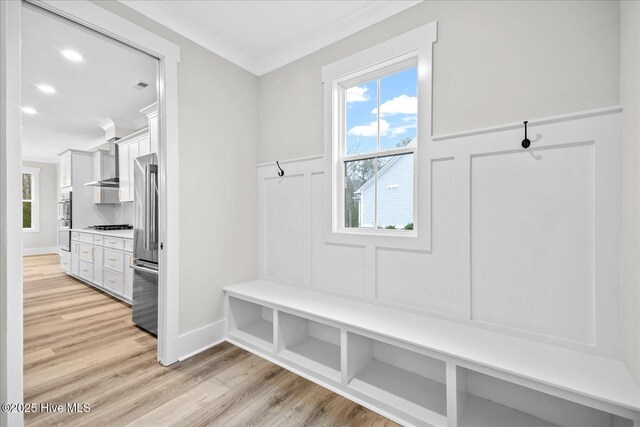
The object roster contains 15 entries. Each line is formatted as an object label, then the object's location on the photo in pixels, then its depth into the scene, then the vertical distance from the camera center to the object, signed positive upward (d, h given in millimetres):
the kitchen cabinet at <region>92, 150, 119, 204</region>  5422 +726
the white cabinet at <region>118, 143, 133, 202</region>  4473 +653
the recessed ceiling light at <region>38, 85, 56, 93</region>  3536 +1555
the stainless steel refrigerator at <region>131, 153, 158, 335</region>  2557 -295
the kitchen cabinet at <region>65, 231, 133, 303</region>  3732 -739
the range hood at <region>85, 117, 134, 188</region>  4820 +1351
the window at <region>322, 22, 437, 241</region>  1976 +575
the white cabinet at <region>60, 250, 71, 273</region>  5363 -921
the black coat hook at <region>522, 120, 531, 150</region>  1585 +384
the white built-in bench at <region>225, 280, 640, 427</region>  1271 -941
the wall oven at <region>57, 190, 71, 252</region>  5438 -170
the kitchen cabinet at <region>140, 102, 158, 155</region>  3094 +922
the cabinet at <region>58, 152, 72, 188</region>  5635 +871
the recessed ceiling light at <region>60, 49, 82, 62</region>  2730 +1530
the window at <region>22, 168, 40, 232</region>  7871 +347
